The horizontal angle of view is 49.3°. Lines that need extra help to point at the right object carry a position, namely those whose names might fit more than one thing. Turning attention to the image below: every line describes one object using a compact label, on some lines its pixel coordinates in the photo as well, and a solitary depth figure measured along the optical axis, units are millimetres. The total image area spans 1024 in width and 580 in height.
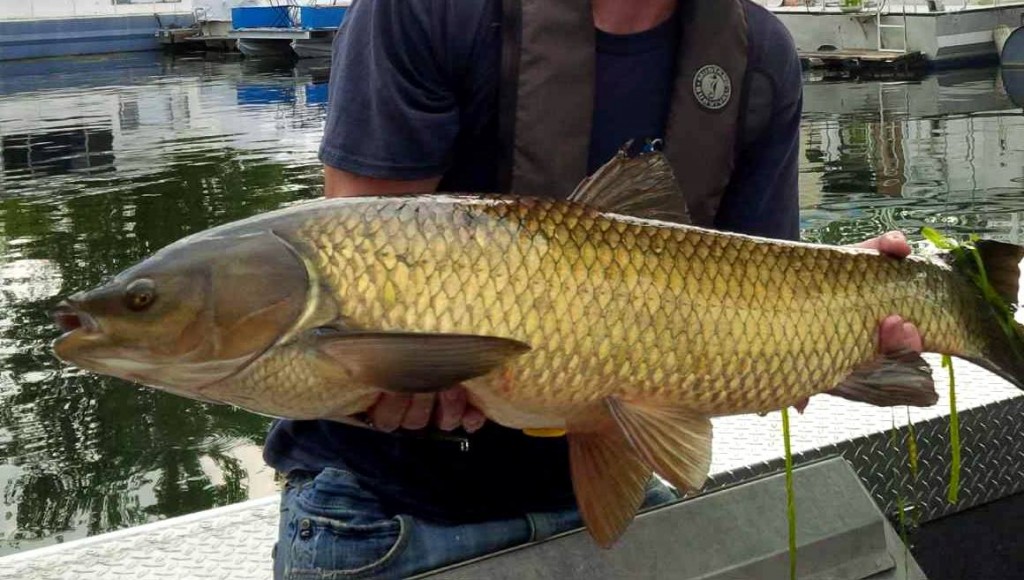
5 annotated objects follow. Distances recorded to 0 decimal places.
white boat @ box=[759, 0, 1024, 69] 28547
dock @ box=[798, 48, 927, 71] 28094
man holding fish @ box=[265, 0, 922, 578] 2354
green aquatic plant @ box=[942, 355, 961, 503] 2541
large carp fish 1898
